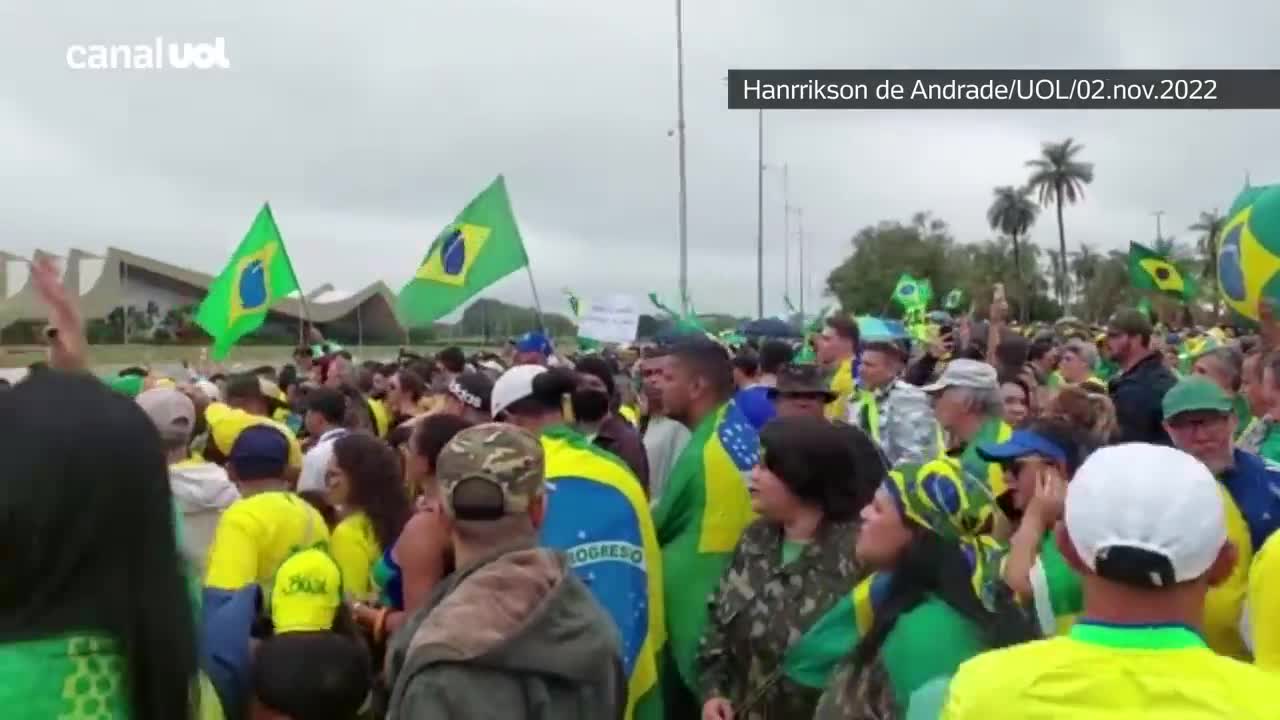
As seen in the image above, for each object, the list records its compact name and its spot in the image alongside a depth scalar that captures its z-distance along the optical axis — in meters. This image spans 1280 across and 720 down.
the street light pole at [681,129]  28.61
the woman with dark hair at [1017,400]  7.27
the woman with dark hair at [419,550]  4.30
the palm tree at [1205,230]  67.44
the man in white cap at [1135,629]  2.24
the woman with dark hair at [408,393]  10.31
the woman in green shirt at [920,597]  3.32
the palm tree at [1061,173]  98.25
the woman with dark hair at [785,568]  4.59
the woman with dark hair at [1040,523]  3.82
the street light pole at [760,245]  41.66
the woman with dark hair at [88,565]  1.77
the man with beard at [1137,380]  7.22
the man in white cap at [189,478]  5.44
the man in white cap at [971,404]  6.44
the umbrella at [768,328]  12.23
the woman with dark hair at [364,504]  5.18
